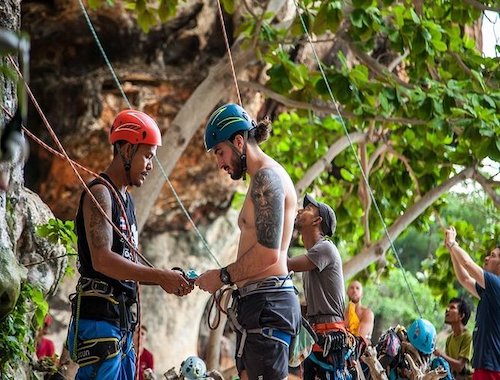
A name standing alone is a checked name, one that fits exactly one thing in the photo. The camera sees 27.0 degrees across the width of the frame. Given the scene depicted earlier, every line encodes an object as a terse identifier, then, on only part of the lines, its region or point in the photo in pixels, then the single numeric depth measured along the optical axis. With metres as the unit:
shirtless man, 4.67
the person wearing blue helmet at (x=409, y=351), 7.14
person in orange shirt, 8.20
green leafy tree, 9.19
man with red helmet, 4.58
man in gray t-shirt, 5.93
